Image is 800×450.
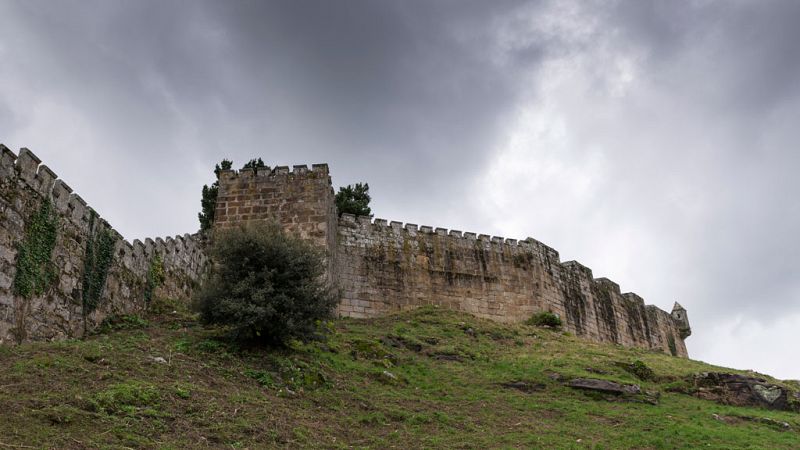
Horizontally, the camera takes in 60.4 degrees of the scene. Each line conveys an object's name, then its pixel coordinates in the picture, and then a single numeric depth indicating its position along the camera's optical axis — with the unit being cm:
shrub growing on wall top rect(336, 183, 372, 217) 3522
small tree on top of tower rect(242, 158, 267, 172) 3462
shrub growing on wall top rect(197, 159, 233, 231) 3225
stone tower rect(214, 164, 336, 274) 2531
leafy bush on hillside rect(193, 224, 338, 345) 1497
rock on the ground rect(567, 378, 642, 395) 1767
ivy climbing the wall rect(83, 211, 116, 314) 1609
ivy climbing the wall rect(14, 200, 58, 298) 1366
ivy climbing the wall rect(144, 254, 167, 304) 1898
